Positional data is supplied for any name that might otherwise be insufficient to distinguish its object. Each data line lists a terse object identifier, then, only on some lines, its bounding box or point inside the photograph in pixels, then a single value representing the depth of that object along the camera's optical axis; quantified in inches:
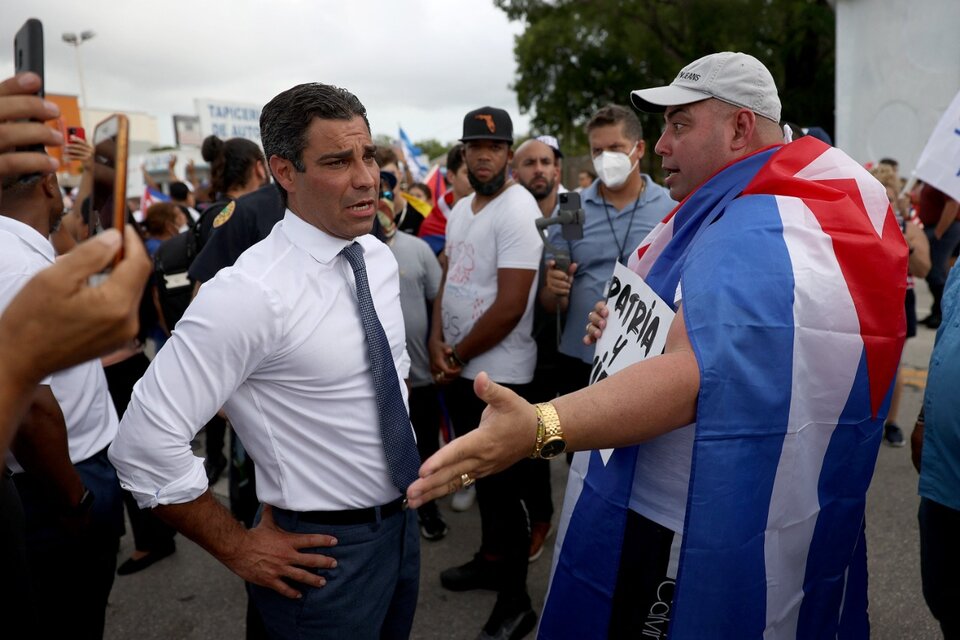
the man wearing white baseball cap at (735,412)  56.4
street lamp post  281.1
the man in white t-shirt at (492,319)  120.7
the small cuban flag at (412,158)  400.2
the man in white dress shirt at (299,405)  59.3
